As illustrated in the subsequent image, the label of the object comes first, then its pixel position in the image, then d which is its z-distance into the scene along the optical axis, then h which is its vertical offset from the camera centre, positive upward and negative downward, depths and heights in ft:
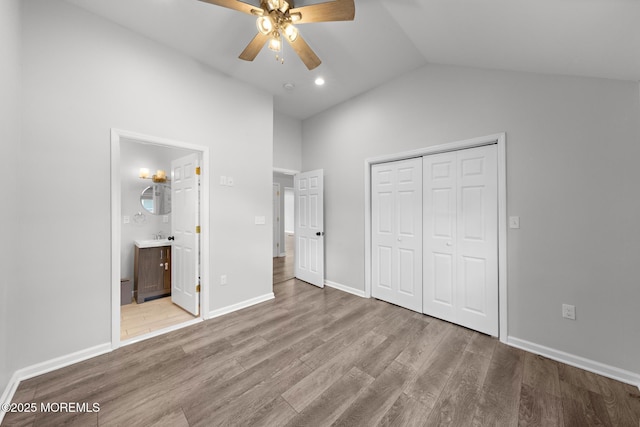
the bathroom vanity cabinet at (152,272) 11.32 -2.89
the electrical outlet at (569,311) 6.68 -2.83
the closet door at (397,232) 10.04 -0.84
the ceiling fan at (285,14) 5.50 +4.95
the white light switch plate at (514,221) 7.52 -0.25
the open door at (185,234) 9.49 -0.87
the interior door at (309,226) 13.20 -0.72
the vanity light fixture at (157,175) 12.91 +2.19
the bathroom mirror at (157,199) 13.04 +0.89
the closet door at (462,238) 8.15 -0.90
